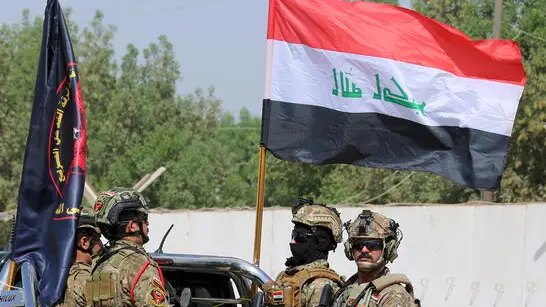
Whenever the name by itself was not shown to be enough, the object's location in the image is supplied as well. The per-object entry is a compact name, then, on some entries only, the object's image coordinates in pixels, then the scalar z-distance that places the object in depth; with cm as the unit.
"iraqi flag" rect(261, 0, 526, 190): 1276
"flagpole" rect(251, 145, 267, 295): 1134
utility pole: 2958
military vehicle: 941
